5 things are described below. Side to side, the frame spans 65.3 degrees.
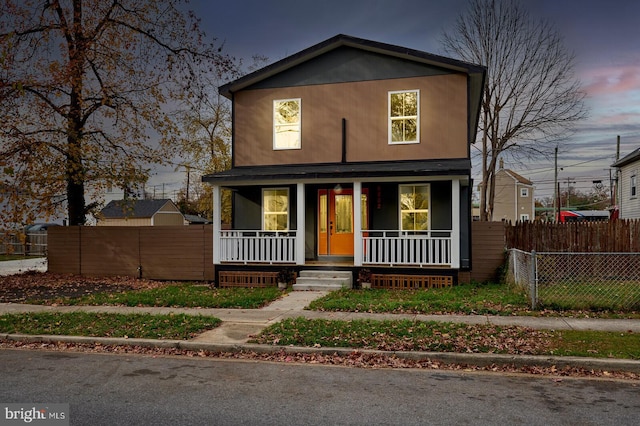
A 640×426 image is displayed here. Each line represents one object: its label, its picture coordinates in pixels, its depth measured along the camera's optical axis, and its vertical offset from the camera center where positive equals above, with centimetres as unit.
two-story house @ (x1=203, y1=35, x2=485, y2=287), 1438 +193
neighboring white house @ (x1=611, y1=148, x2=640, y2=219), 2667 +204
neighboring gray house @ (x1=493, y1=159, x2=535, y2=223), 6088 +340
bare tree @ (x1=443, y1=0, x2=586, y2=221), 2884 +913
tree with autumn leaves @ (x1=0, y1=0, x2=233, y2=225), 1712 +455
